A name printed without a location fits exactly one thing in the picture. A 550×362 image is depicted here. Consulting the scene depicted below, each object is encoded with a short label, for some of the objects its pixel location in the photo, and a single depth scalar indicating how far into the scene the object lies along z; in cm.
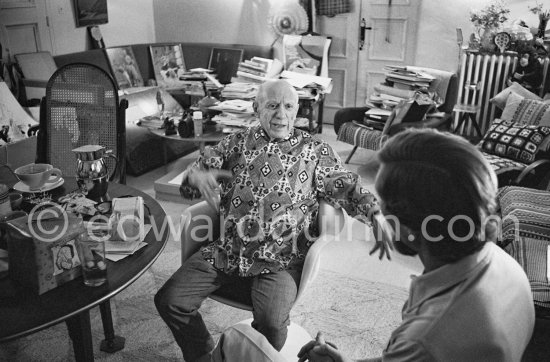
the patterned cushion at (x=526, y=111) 383
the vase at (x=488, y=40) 502
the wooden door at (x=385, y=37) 554
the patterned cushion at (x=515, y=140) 359
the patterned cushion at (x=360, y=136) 451
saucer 208
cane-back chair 267
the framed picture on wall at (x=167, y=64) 593
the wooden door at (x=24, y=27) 443
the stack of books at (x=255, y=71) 508
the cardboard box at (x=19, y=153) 352
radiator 511
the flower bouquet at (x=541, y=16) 474
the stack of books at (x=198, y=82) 500
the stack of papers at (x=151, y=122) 423
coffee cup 207
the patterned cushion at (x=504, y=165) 352
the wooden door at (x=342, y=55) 580
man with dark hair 91
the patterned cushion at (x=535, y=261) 218
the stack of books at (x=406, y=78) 478
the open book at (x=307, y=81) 477
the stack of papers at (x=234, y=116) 405
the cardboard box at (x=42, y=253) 149
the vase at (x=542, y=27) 474
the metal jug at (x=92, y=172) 204
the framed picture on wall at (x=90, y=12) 524
